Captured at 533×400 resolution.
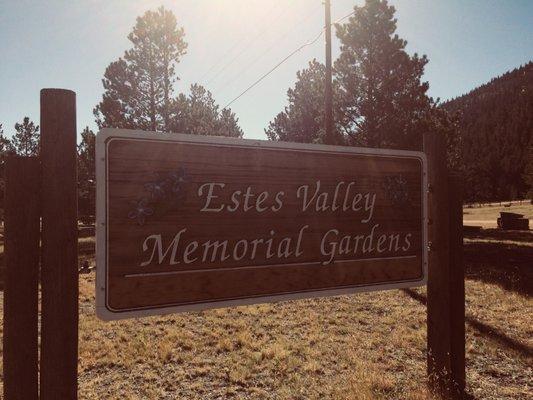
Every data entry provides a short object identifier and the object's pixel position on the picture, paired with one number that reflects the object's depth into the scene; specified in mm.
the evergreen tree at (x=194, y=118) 22125
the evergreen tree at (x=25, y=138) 61188
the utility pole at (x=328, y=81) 12780
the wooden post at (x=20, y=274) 1954
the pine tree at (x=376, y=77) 18156
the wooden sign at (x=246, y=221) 2160
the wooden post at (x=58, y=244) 1986
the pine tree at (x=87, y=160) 23192
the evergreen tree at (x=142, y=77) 23062
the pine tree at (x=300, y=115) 29266
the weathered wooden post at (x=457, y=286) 3320
